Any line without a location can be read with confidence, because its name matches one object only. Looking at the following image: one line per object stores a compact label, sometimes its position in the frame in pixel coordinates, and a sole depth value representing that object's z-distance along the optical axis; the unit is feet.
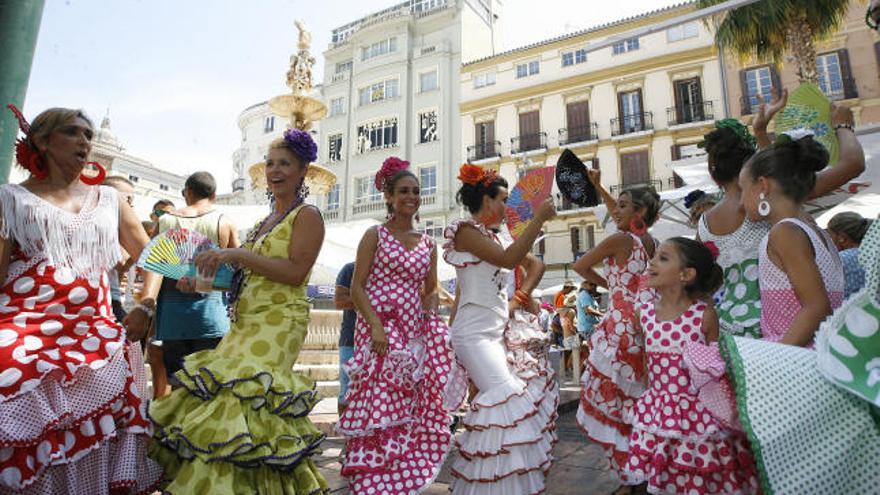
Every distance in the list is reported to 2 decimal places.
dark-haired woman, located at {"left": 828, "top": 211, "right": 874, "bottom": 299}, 12.48
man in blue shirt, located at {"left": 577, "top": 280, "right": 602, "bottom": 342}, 30.63
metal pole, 8.89
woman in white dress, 9.55
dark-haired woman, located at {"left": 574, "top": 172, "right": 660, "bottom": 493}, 11.02
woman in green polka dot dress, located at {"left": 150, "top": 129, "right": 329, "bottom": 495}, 7.43
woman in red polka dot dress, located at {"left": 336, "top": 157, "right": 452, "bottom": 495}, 9.28
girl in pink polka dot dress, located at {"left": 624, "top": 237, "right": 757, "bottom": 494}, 7.38
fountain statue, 34.83
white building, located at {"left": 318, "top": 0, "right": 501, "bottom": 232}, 102.42
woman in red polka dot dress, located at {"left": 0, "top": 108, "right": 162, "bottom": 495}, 6.42
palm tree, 39.47
